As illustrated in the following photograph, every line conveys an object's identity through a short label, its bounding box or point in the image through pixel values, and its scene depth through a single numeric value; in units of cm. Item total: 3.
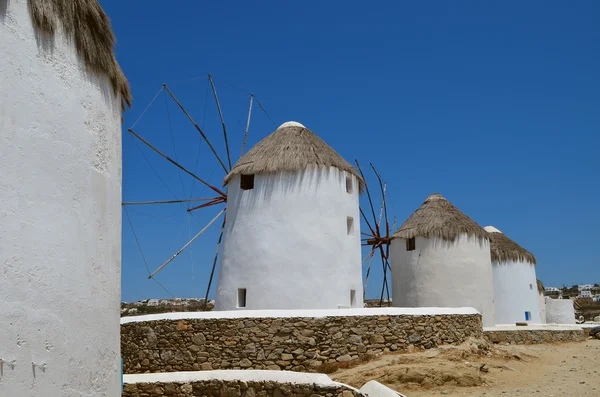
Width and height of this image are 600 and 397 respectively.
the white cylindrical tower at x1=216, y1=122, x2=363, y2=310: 1423
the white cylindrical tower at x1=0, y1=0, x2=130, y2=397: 387
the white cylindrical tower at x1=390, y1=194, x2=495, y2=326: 1803
